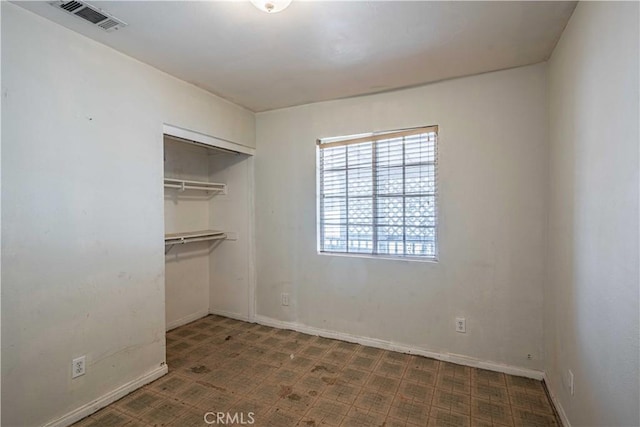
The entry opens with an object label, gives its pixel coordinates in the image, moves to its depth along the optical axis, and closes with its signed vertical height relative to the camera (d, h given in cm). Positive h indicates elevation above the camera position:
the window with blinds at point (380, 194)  268 +18
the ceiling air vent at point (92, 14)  161 +115
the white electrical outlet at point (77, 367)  187 -98
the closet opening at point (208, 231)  338 -22
